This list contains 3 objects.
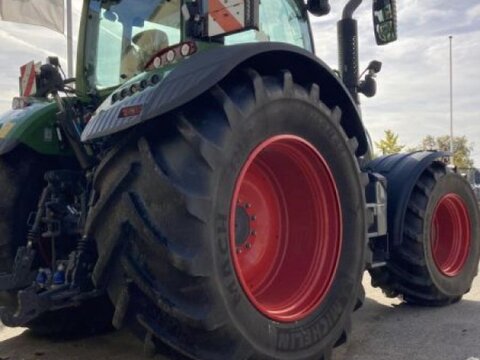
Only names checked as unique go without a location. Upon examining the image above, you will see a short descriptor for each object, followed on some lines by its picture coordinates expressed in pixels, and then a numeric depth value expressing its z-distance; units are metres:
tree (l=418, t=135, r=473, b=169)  41.66
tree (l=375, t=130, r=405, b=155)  27.98
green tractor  2.15
